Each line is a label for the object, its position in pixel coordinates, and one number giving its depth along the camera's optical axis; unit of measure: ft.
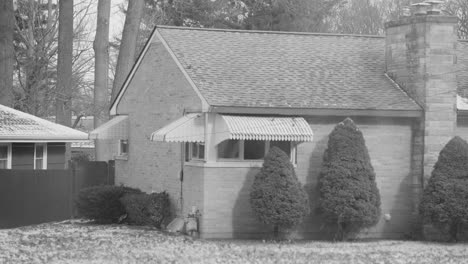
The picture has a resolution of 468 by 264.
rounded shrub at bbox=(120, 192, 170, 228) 76.84
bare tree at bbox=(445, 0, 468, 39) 160.56
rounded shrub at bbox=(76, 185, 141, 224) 82.38
